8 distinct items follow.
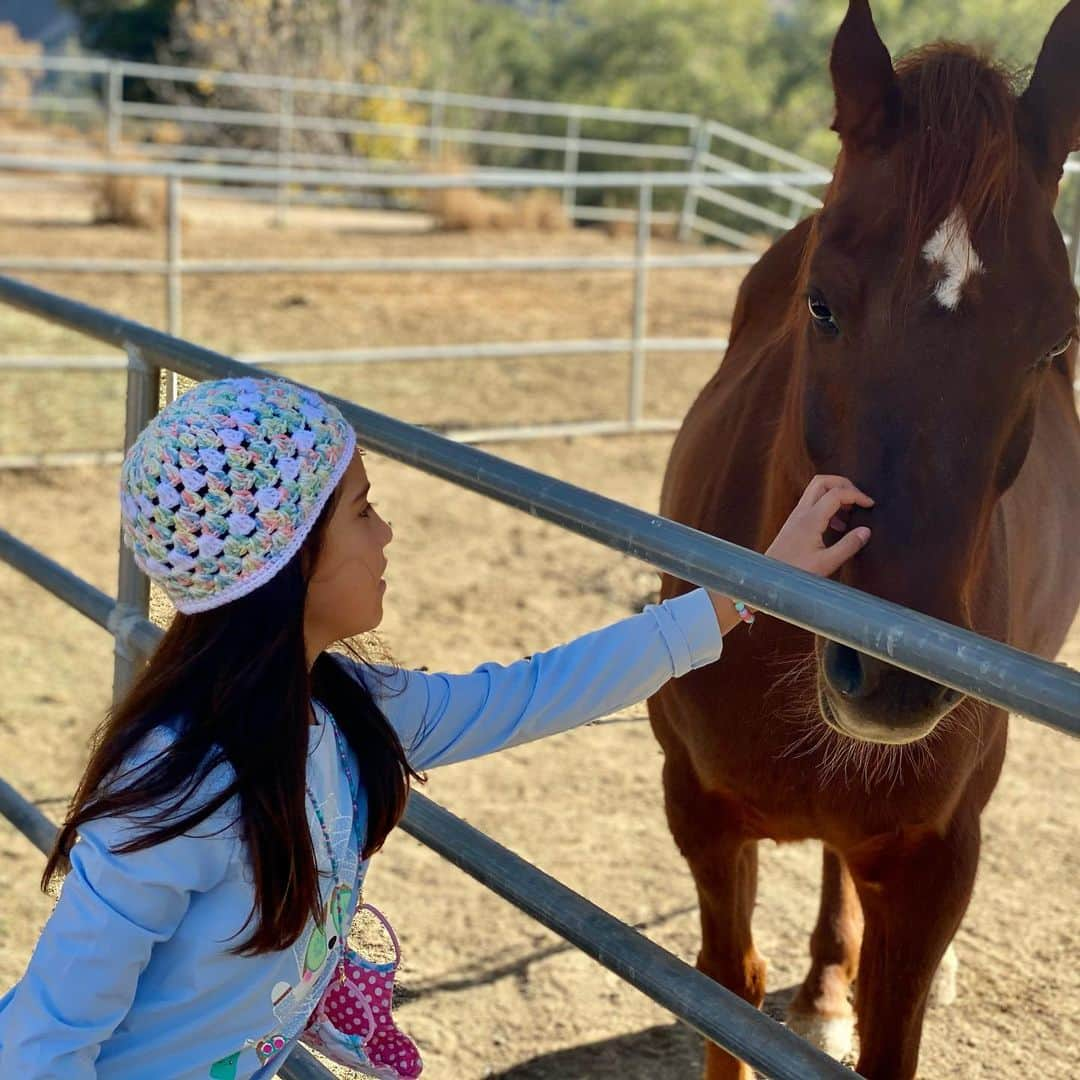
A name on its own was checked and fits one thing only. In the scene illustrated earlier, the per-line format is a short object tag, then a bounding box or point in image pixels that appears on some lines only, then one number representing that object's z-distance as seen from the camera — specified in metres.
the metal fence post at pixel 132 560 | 2.21
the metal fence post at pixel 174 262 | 6.83
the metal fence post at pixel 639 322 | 7.72
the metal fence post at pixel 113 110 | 13.97
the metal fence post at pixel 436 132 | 14.88
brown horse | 1.56
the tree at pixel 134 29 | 22.70
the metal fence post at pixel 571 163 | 14.62
